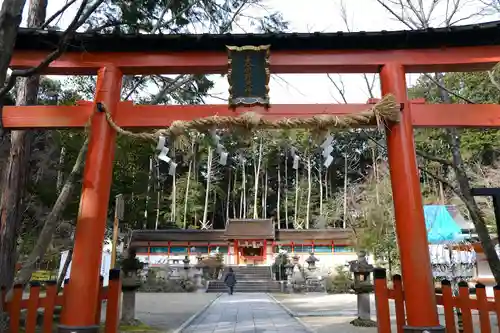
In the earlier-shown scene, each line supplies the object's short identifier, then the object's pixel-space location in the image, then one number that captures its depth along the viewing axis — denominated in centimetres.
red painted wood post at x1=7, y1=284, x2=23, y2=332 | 469
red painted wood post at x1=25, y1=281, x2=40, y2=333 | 466
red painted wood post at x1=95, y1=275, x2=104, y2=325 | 482
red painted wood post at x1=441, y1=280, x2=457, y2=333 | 496
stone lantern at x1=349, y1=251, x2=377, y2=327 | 912
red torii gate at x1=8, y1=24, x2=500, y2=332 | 491
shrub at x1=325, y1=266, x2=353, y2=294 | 2192
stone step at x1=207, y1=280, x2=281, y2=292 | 2444
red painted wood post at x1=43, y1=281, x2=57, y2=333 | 467
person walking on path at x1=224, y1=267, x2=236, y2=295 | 2059
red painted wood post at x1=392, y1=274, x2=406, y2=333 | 494
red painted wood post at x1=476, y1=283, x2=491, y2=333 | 470
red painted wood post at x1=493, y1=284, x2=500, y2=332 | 458
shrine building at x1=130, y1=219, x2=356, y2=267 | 2883
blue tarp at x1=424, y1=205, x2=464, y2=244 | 1571
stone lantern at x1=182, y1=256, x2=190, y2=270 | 2567
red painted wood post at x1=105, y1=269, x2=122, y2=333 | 491
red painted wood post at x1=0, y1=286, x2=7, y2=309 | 458
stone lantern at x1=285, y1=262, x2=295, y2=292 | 2573
